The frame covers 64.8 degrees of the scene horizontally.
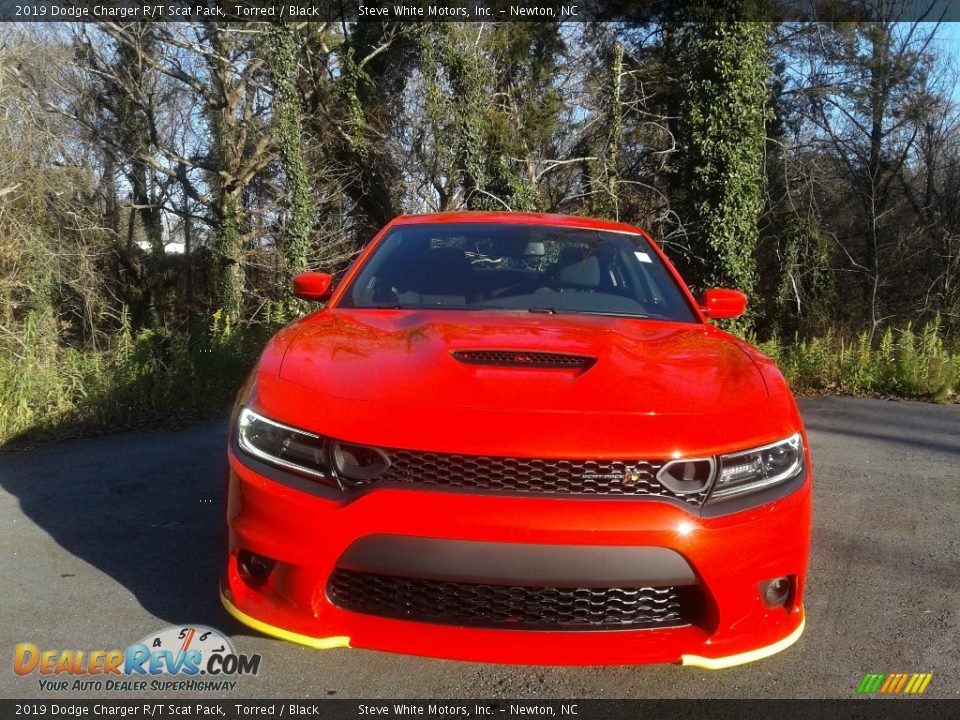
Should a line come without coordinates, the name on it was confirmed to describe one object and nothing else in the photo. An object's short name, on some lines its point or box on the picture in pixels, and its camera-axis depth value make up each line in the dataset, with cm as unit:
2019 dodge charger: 203
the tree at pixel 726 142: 1344
